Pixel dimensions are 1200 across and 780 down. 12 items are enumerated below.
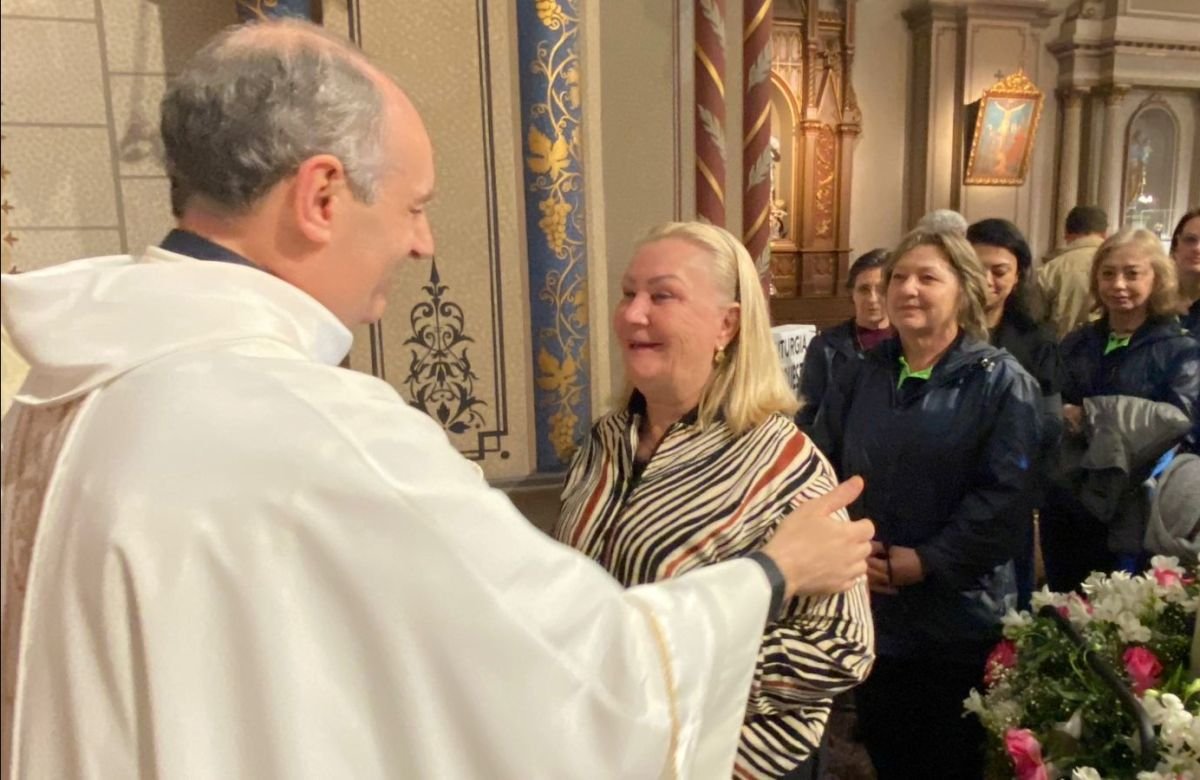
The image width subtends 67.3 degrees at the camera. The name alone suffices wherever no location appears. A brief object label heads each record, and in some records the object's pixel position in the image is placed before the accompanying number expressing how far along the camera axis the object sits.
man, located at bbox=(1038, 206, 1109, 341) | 4.29
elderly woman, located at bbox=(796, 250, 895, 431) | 3.44
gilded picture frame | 8.65
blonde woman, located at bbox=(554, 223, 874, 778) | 1.43
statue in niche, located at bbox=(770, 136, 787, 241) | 8.52
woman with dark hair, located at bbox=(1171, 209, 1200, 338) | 3.24
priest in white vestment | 0.87
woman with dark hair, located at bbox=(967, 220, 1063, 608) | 2.95
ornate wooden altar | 8.42
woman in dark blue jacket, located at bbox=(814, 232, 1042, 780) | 2.10
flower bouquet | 1.23
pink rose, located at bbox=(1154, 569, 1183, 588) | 1.53
